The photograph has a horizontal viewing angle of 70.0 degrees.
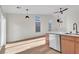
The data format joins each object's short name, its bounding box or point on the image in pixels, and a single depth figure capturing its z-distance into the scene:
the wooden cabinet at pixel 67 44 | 1.68
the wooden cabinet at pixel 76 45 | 1.55
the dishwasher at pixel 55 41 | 1.79
